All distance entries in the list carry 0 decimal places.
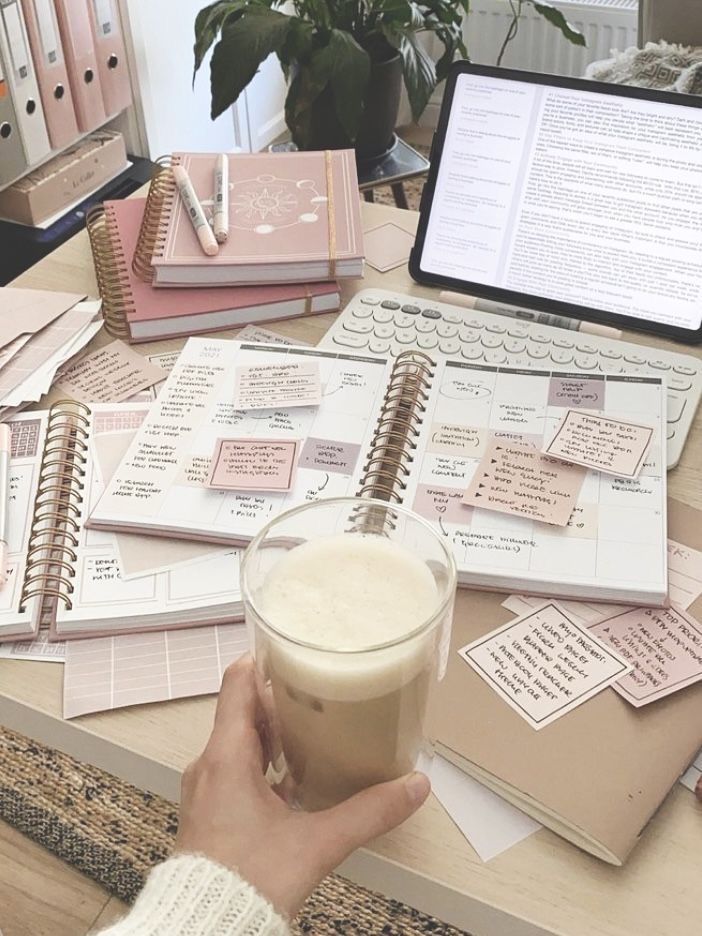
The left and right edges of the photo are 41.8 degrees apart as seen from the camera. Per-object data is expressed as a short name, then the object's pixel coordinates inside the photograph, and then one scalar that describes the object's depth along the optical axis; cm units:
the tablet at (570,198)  84
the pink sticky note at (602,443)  70
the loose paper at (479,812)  52
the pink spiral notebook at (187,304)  91
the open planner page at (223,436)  68
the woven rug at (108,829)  112
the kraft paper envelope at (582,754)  52
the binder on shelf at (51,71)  153
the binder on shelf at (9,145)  157
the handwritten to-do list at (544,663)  57
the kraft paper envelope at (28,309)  90
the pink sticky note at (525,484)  67
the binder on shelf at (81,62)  161
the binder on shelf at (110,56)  171
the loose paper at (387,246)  102
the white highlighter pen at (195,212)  93
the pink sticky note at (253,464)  70
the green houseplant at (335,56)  127
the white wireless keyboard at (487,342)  85
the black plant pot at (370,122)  135
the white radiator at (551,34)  242
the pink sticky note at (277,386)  77
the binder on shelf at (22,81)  148
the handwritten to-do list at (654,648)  57
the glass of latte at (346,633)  46
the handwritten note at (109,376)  84
